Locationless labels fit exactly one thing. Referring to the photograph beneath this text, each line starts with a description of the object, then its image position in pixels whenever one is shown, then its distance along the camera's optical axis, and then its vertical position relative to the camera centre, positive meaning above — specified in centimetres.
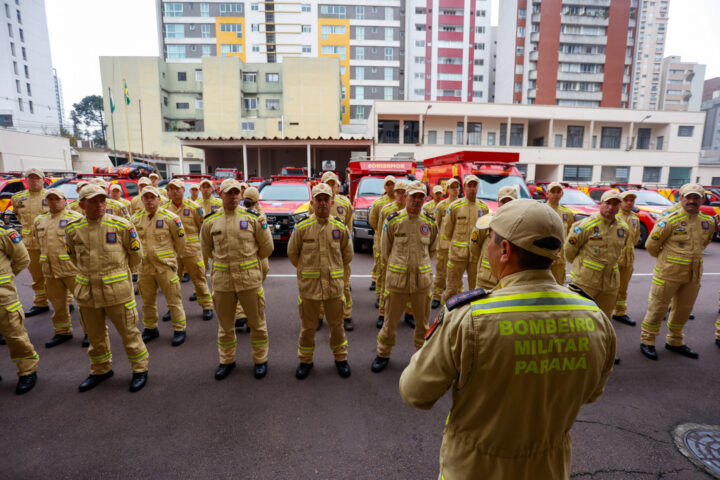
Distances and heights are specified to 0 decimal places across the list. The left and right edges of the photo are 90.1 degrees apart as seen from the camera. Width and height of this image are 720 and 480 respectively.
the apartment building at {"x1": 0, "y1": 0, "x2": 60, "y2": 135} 5078 +1360
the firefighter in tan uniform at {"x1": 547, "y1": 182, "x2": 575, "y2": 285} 604 -68
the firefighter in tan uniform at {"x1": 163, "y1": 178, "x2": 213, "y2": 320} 578 -130
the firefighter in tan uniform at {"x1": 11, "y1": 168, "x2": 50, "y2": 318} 571 -96
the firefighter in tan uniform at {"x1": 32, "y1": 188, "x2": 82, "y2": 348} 468 -130
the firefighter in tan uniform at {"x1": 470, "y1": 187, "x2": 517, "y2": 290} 453 -118
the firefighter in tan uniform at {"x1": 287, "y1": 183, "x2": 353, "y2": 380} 390 -122
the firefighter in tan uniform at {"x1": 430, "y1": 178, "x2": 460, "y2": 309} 639 -165
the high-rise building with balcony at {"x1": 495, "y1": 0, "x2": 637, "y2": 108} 5031 +1547
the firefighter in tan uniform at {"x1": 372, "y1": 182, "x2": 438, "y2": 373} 412 -125
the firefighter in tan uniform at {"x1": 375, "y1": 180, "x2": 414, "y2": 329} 593 -79
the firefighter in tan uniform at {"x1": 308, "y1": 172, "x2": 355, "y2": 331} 549 -98
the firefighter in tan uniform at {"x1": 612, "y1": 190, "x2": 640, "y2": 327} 539 -146
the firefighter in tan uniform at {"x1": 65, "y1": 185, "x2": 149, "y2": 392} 364 -123
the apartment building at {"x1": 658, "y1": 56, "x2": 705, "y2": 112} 9306 +2034
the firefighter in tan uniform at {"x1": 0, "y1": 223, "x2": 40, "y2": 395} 367 -159
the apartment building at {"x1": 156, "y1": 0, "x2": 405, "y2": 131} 5153 +1778
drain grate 278 -229
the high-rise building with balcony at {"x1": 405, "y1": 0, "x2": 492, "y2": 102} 5878 +1855
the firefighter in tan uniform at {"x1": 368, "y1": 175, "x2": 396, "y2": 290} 700 -92
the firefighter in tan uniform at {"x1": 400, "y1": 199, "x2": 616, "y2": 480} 129 -72
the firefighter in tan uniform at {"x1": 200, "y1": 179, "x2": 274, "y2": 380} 398 -122
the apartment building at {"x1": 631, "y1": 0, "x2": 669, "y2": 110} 10175 +3105
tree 7069 +872
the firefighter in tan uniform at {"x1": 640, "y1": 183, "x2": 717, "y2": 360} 438 -125
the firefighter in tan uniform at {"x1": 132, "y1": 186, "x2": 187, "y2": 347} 491 -142
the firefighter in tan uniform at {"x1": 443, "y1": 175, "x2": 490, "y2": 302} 569 -110
